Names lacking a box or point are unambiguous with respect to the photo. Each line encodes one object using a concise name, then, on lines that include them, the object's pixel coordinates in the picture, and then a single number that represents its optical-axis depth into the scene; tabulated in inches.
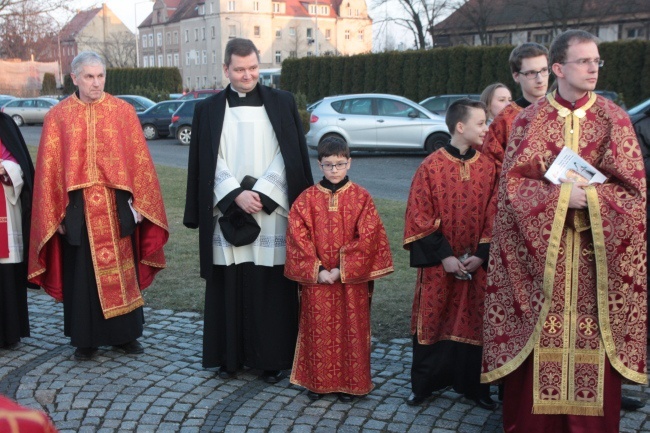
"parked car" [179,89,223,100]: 1261.1
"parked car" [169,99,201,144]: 999.0
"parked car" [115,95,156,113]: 1216.2
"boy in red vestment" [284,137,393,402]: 187.0
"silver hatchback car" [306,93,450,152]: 780.9
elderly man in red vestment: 216.1
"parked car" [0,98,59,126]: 1456.7
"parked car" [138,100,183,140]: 1098.7
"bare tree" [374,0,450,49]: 1806.1
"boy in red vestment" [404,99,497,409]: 179.5
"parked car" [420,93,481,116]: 917.8
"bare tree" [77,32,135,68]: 3047.2
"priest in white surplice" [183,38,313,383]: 203.3
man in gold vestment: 149.3
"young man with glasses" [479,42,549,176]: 187.5
